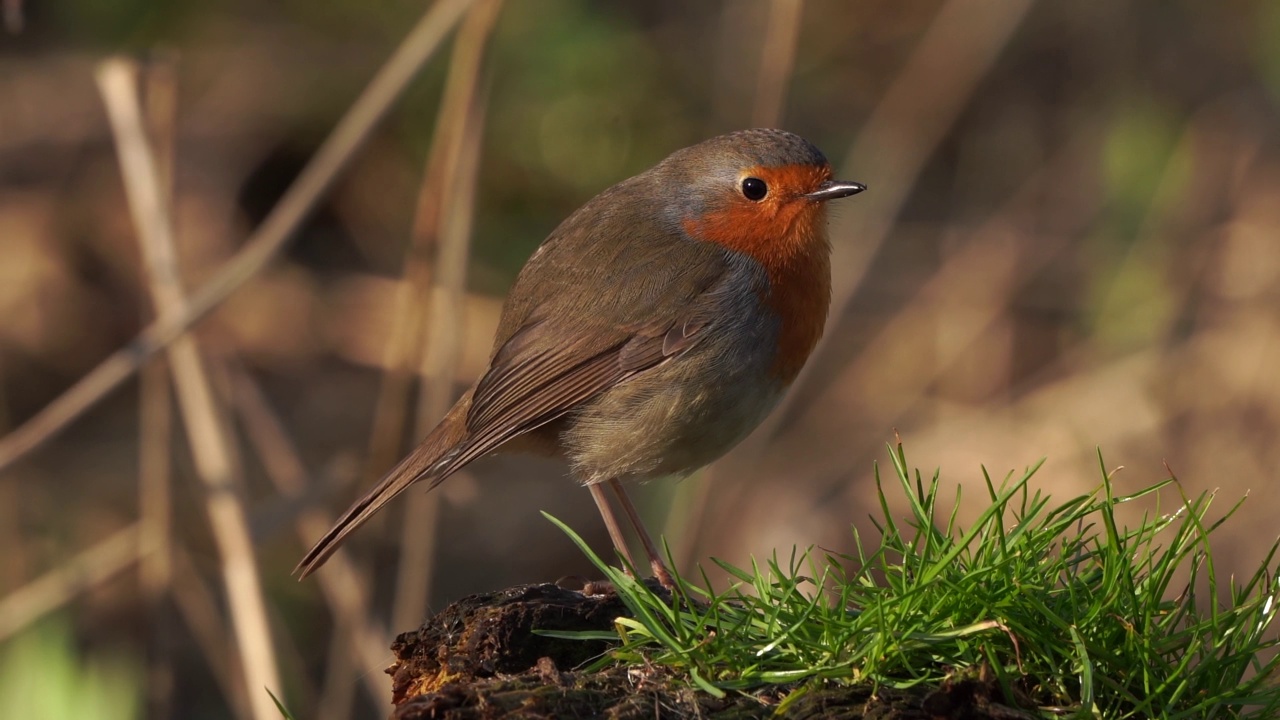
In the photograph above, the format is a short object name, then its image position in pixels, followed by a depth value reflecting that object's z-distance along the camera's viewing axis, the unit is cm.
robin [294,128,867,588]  701
